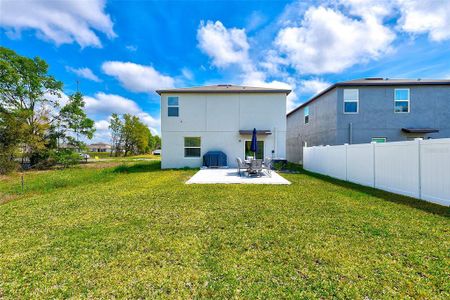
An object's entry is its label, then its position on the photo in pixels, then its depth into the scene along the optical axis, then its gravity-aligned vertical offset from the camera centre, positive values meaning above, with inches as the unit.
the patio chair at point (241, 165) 437.9 -35.9
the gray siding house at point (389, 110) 545.3 +109.2
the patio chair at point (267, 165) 432.6 -36.7
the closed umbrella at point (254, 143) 493.7 +13.2
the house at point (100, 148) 3585.1 +12.4
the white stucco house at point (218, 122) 586.9 +79.5
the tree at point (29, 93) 636.7 +189.9
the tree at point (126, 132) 1883.6 +160.5
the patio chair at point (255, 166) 409.4 -36.0
